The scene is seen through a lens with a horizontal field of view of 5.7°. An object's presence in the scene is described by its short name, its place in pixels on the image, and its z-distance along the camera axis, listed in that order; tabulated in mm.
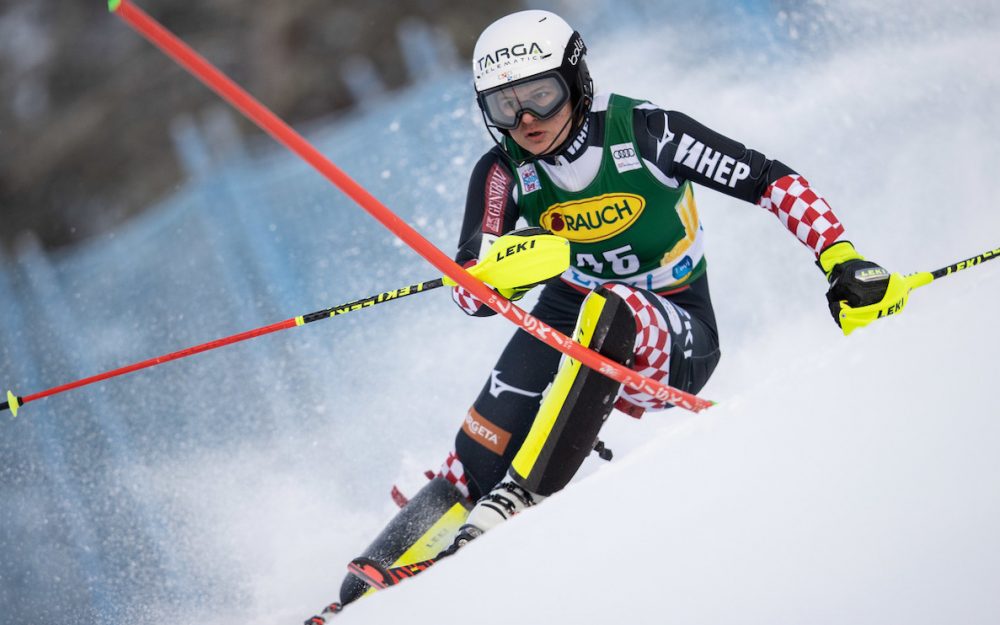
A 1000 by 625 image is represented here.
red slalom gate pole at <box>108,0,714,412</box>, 19480
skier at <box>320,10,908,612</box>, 19986
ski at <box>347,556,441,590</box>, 19920
